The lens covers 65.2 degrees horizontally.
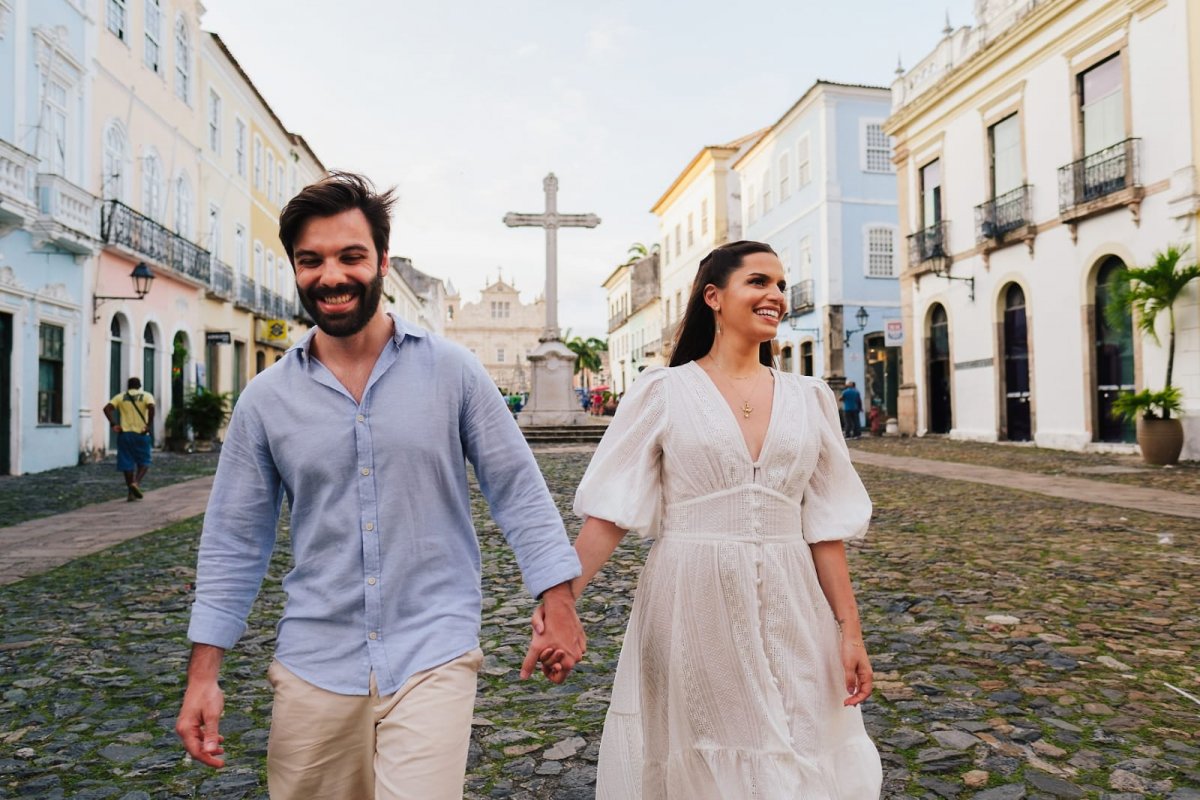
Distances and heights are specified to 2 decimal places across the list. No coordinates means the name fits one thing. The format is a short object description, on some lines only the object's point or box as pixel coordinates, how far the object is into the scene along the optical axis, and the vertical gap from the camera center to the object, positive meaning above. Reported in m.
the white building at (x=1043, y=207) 14.89 +4.06
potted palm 13.59 +1.31
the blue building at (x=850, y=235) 29.47 +5.95
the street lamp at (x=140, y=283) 16.98 +2.74
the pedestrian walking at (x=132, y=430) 11.13 -0.02
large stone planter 13.59 -0.31
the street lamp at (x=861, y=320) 28.00 +3.18
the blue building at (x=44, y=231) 14.61 +3.24
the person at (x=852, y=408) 24.58 +0.36
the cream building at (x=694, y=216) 41.22 +9.79
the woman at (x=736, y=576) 2.20 -0.37
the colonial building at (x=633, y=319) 55.72 +6.91
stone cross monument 23.30 +1.62
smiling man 1.84 -0.23
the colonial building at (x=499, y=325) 104.38 +11.19
